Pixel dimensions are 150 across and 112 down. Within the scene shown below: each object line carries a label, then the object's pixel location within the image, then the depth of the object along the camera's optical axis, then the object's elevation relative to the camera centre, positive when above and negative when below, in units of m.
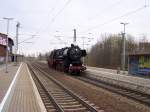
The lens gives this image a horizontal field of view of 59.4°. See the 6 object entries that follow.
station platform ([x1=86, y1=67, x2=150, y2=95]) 8.73 -1.81
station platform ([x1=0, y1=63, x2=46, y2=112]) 4.96 -1.95
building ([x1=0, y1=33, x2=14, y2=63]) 30.87 +2.42
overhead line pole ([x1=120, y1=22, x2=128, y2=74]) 18.52 -0.73
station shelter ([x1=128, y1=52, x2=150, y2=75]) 11.68 -0.53
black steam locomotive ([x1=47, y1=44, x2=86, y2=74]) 15.51 -0.20
